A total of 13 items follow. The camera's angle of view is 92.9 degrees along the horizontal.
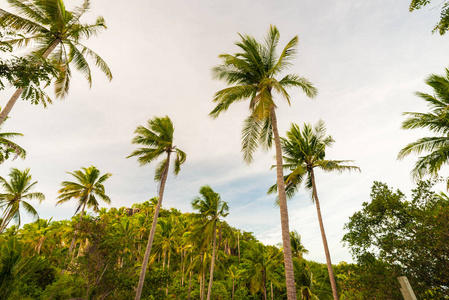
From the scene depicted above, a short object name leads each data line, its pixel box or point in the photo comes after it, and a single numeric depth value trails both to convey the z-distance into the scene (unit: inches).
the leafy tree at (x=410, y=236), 243.4
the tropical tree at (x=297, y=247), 1157.1
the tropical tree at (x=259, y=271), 967.0
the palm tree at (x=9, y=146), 196.9
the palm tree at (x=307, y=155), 557.0
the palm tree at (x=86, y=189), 948.0
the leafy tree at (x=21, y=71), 169.3
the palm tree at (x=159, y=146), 609.0
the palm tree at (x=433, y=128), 441.4
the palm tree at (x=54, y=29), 360.2
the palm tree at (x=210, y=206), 818.8
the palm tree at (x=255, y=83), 395.9
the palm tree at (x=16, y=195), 828.9
